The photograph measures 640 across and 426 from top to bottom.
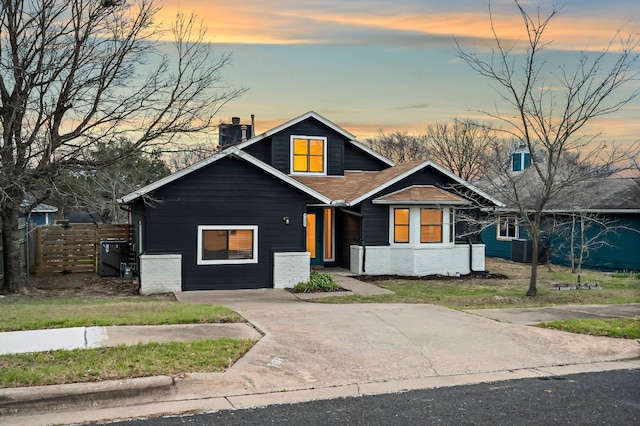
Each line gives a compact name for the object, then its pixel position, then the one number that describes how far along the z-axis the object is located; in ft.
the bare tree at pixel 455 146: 157.28
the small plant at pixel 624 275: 72.00
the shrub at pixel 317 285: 53.57
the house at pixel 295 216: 53.06
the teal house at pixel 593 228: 79.15
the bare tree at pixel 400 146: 175.42
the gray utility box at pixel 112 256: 66.80
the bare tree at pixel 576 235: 80.53
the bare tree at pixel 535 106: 49.32
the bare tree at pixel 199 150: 52.80
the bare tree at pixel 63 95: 48.37
